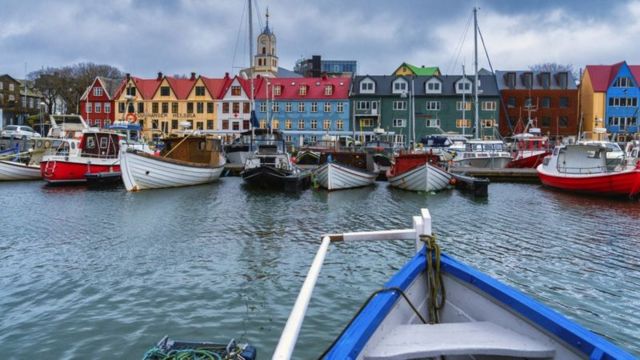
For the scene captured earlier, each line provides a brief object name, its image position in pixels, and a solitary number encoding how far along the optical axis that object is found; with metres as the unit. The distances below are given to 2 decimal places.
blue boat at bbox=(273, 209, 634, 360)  4.51
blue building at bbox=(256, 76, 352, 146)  72.12
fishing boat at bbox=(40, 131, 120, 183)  32.28
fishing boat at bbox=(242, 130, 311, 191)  30.11
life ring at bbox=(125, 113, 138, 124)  37.96
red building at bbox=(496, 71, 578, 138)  70.50
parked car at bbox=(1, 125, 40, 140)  52.47
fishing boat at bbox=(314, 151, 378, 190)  30.73
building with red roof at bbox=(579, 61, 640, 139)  68.94
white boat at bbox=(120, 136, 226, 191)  28.95
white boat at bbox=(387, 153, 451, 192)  29.61
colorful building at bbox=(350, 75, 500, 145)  69.75
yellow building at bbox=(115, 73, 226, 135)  75.12
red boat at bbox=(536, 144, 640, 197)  26.03
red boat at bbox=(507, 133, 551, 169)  44.03
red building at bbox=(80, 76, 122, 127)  76.94
